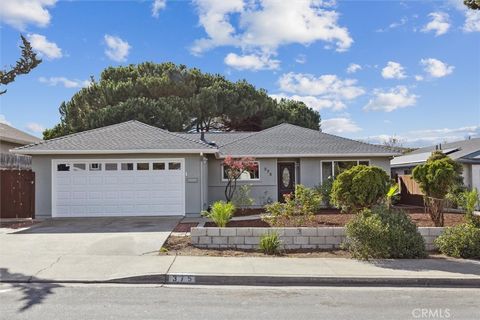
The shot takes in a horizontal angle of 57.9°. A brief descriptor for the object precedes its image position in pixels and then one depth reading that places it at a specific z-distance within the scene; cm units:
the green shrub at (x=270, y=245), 1020
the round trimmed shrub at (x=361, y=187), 1113
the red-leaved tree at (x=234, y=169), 1703
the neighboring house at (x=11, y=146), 2112
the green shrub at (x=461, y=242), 965
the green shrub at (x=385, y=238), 961
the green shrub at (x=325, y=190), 1859
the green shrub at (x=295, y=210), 1313
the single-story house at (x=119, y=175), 1633
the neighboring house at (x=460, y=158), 2064
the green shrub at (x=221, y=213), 1196
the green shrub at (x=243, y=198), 1860
